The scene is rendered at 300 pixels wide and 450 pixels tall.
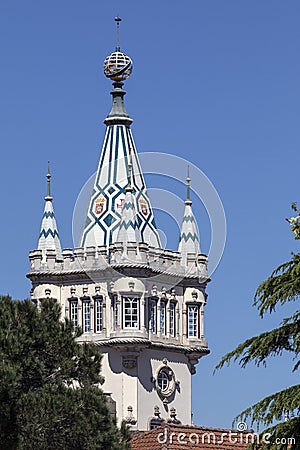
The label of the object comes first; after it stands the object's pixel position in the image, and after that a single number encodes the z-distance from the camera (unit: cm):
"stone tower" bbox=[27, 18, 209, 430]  10131
